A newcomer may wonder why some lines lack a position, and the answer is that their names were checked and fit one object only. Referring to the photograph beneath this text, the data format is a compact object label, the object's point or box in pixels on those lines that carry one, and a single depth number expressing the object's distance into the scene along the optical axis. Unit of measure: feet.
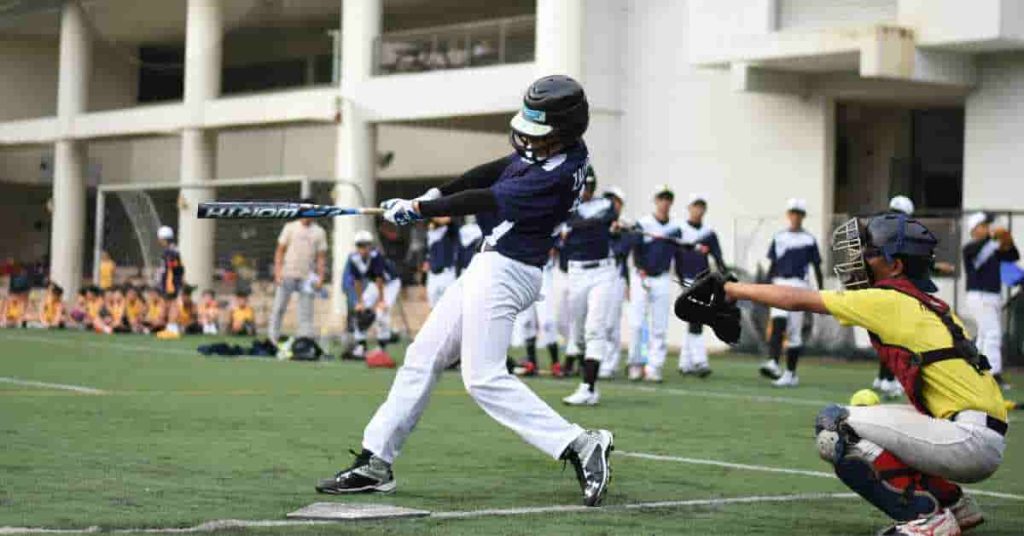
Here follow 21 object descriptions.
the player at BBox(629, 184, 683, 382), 71.46
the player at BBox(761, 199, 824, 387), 71.36
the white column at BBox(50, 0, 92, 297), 158.40
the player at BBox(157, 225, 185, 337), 108.99
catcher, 25.95
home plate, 27.43
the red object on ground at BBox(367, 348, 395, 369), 76.23
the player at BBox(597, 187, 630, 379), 63.21
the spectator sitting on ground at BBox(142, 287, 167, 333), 114.32
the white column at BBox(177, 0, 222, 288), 139.64
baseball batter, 30.63
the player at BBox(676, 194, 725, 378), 72.33
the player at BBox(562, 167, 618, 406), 61.11
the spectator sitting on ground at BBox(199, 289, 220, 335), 116.26
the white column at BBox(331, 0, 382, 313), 127.13
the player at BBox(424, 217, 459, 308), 87.10
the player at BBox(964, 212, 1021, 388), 70.59
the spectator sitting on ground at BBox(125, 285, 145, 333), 116.06
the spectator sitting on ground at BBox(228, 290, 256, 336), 115.62
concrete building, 95.55
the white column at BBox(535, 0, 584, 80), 110.52
